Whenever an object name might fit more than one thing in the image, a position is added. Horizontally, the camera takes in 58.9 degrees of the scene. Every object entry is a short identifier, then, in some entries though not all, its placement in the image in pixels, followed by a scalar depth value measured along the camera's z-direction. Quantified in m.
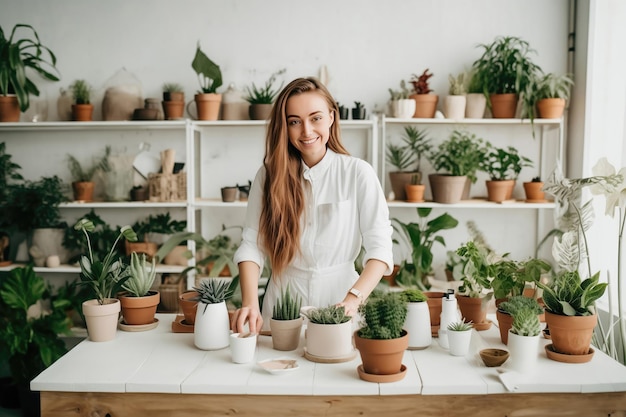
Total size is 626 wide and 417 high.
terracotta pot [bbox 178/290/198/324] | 1.85
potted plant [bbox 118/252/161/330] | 1.86
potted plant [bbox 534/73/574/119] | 3.53
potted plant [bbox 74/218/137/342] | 1.74
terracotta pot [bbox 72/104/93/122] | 3.77
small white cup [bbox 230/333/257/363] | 1.53
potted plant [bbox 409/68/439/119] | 3.68
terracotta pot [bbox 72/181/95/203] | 3.80
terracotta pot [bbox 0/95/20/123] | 3.74
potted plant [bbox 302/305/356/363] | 1.52
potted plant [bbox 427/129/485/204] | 3.58
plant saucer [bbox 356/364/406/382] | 1.39
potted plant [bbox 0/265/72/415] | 2.91
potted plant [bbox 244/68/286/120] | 3.70
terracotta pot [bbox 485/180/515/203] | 3.64
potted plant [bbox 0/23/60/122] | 3.64
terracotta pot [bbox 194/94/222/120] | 3.70
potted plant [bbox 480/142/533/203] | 3.64
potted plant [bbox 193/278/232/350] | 1.63
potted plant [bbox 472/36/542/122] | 3.59
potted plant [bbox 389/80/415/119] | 3.61
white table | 1.38
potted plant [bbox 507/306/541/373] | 1.47
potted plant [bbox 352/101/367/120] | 3.64
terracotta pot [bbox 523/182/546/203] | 3.63
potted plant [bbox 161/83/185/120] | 3.75
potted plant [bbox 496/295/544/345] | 1.57
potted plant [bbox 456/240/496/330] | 1.83
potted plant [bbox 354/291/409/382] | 1.39
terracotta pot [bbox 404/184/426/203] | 3.65
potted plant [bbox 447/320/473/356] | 1.58
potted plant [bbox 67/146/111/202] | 3.82
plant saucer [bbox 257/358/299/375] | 1.43
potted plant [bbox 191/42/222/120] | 3.62
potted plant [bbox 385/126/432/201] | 3.72
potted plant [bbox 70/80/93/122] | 3.77
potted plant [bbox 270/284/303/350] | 1.62
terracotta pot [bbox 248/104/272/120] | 3.70
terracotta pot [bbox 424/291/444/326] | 1.78
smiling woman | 1.92
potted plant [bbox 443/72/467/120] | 3.65
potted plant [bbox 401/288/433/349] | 1.64
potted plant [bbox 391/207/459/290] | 3.59
